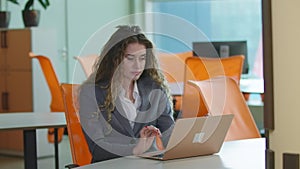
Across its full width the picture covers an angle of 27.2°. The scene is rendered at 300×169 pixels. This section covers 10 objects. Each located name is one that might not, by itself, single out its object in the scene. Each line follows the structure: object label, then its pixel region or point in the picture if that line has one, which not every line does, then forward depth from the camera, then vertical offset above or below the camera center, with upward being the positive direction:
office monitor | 7.02 +0.41
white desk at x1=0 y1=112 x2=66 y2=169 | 3.17 -0.18
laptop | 1.89 -0.17
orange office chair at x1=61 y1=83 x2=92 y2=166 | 2.62 -0.20
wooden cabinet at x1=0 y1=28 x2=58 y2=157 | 7.03 +0.13
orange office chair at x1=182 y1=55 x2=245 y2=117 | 2.19 -0.03
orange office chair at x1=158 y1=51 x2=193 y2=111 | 2.36 +0.08
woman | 2.32 -0.05
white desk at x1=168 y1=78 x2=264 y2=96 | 5.77 -0.01
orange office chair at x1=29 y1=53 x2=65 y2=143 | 5.46 +0.05
